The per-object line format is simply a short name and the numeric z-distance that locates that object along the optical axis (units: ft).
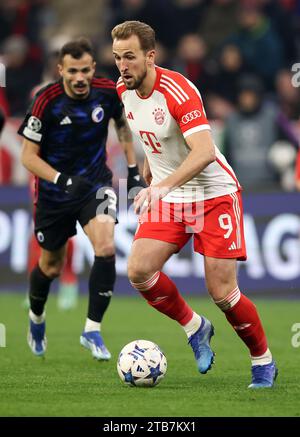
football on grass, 47.78
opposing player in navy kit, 57.06
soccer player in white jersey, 46.70
